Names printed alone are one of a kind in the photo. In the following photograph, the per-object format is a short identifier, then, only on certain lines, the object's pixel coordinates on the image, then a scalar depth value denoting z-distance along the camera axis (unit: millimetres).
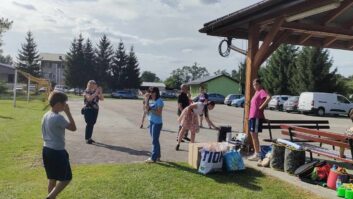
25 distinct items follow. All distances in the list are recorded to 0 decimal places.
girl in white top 11148
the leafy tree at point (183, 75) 115288
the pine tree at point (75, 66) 78125
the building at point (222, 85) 74312
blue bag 8555
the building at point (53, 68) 124125
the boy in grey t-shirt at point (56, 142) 5695
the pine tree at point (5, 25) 53922
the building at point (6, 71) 85000
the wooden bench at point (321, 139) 8516
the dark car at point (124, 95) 68875
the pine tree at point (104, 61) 79312
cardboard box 8836
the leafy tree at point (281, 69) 55812
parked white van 35312
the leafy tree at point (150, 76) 145125
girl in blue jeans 9234
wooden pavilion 9375
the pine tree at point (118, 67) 79000
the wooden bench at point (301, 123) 11528
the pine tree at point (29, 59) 82750
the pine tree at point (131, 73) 78562
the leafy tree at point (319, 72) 47750
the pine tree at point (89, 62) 78375
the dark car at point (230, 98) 51675
